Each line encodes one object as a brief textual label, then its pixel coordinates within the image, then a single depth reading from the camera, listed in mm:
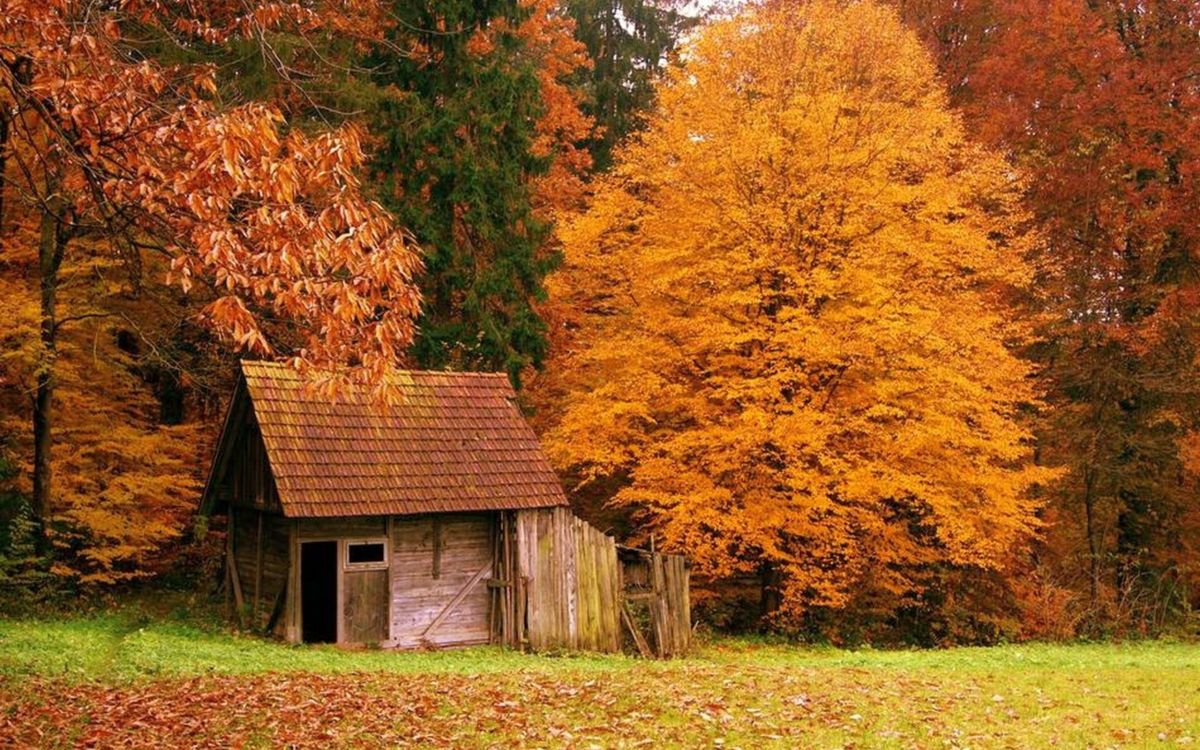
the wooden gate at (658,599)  18281
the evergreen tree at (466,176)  23062
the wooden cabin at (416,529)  16969
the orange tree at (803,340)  18688
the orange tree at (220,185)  6598
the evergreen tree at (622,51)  34406
